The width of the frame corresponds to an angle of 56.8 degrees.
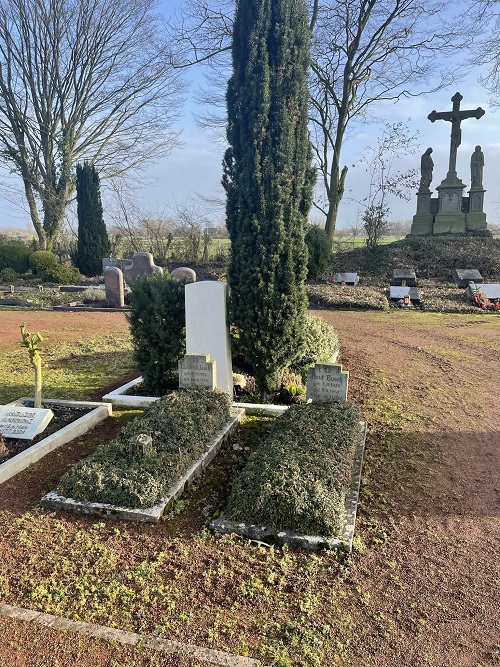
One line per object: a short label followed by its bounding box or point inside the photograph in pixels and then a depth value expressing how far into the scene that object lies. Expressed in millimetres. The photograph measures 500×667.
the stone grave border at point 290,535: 2914
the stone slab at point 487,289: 13944
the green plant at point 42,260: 19703
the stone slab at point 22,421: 4387
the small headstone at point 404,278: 16078
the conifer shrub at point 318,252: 17375
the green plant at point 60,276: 18188
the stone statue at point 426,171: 21719
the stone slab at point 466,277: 15463
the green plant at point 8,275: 19031
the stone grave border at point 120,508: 3168
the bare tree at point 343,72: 18547
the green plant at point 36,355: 4780
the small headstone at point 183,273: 14284
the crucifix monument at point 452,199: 20562
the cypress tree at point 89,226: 21656
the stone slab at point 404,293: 14136
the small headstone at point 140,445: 3672
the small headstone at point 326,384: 4781
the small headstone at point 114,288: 13688
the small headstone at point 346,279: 17016
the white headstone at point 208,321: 5523
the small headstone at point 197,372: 5055
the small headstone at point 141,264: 16734
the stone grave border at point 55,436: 3834
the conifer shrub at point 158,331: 5738
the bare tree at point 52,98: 23562
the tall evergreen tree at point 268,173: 5258
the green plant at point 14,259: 20844
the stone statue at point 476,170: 21625
